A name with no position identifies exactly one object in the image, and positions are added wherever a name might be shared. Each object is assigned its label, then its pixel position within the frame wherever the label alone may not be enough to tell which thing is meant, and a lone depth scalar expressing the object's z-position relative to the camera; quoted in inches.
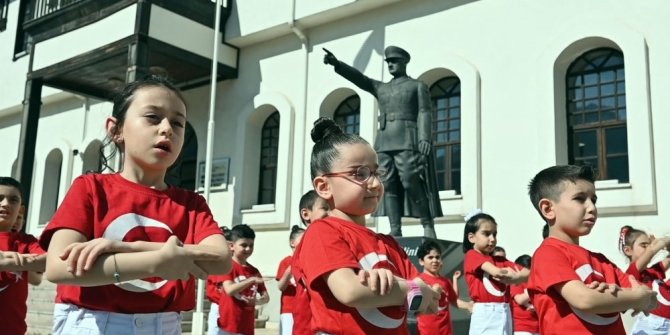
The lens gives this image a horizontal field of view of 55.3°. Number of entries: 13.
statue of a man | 319.0
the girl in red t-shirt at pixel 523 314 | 242.7
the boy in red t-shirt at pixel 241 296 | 221.6
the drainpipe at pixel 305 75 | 505.7
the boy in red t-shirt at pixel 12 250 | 133.6
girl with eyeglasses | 72.5
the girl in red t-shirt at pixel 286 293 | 222.5
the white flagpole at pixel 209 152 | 387.5
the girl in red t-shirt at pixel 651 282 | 225.5
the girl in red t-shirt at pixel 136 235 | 62.3
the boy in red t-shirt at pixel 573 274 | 96.5
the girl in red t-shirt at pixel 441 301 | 219.1
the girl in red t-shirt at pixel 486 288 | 225.0
